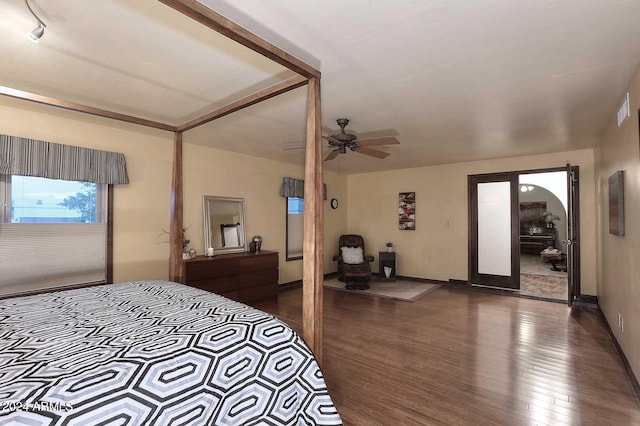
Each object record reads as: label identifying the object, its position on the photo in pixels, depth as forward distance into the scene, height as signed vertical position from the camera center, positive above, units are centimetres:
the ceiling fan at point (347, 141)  333 +86
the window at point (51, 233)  308 -16
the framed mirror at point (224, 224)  473 -9
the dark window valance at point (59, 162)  300 +61
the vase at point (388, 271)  656 -113
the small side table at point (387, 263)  658 -95
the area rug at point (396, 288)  530 -132
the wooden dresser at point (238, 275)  414 -82
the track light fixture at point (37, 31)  169 +103
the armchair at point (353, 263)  588 -89
